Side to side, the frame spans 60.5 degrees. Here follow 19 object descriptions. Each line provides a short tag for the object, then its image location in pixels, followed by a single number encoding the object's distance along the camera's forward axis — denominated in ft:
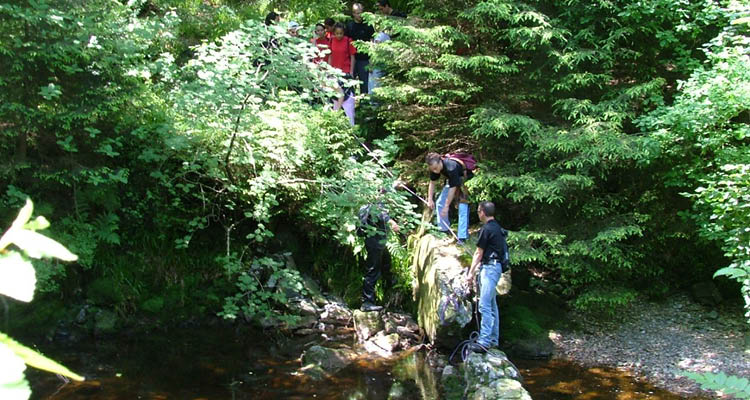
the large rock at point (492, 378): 20.68
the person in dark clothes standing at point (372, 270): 30.25
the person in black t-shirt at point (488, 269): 24.32
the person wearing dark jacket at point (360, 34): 36.94
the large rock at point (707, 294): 31.27
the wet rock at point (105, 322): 27.12
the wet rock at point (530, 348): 27.99
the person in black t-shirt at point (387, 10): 36.62
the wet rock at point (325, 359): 25.39
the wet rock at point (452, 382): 23.57
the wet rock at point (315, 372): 24.50
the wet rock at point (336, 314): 30.35
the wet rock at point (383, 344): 27.53
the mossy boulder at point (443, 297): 26.63
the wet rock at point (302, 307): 29.78
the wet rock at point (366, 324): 28.79
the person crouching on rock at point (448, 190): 28.25
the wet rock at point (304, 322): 28.99
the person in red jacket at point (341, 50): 35.65
